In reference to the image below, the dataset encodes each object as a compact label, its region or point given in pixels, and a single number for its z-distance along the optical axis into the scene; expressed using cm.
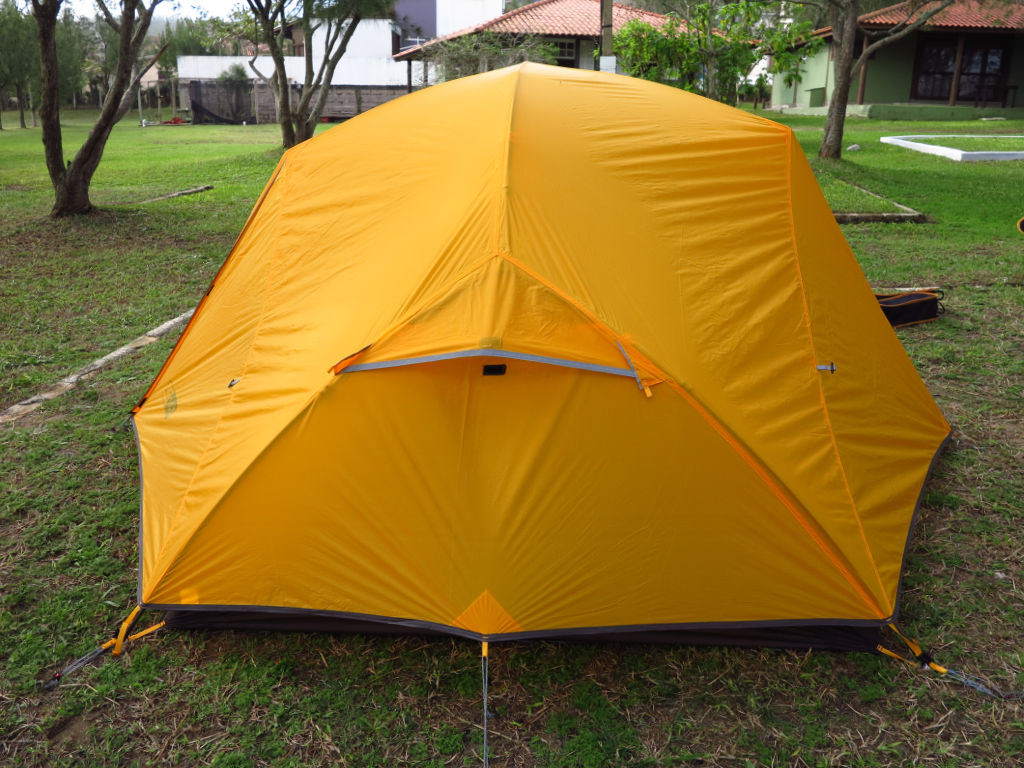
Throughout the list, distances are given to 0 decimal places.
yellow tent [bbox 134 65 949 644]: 261
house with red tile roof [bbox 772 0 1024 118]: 2516
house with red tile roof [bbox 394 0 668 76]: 2447
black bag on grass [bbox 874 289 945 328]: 583
